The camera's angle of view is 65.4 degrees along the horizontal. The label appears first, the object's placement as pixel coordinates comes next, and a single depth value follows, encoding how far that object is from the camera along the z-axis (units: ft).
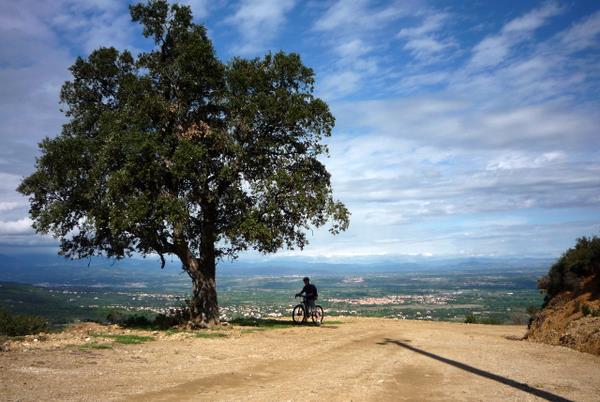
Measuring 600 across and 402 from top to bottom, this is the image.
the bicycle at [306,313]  86.79
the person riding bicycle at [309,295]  85.71
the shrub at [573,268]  77.15
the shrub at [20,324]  61.00
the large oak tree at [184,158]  69.31
